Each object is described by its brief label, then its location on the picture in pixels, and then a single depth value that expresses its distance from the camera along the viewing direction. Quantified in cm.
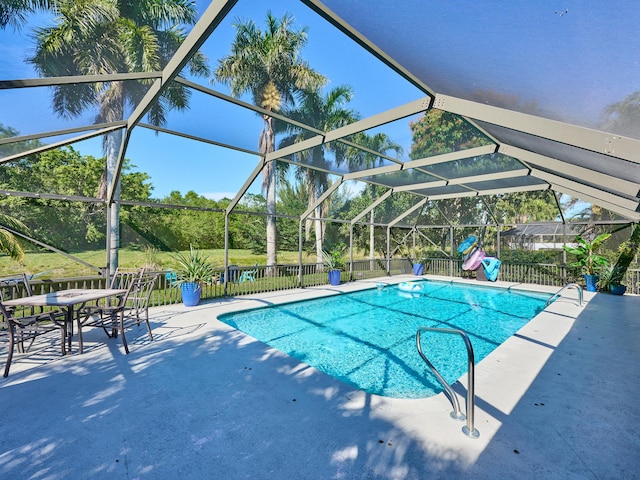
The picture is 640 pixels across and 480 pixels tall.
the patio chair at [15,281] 414
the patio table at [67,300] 340
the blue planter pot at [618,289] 852
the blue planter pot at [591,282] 917
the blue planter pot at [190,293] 670
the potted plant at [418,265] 1378
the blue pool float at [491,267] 1142
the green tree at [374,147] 638
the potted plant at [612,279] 855
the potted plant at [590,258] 898
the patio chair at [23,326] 320
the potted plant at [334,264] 1060
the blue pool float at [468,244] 1240
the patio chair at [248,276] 997
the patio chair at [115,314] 373
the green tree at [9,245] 586
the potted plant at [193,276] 671
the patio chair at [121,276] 495
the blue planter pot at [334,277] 1056
